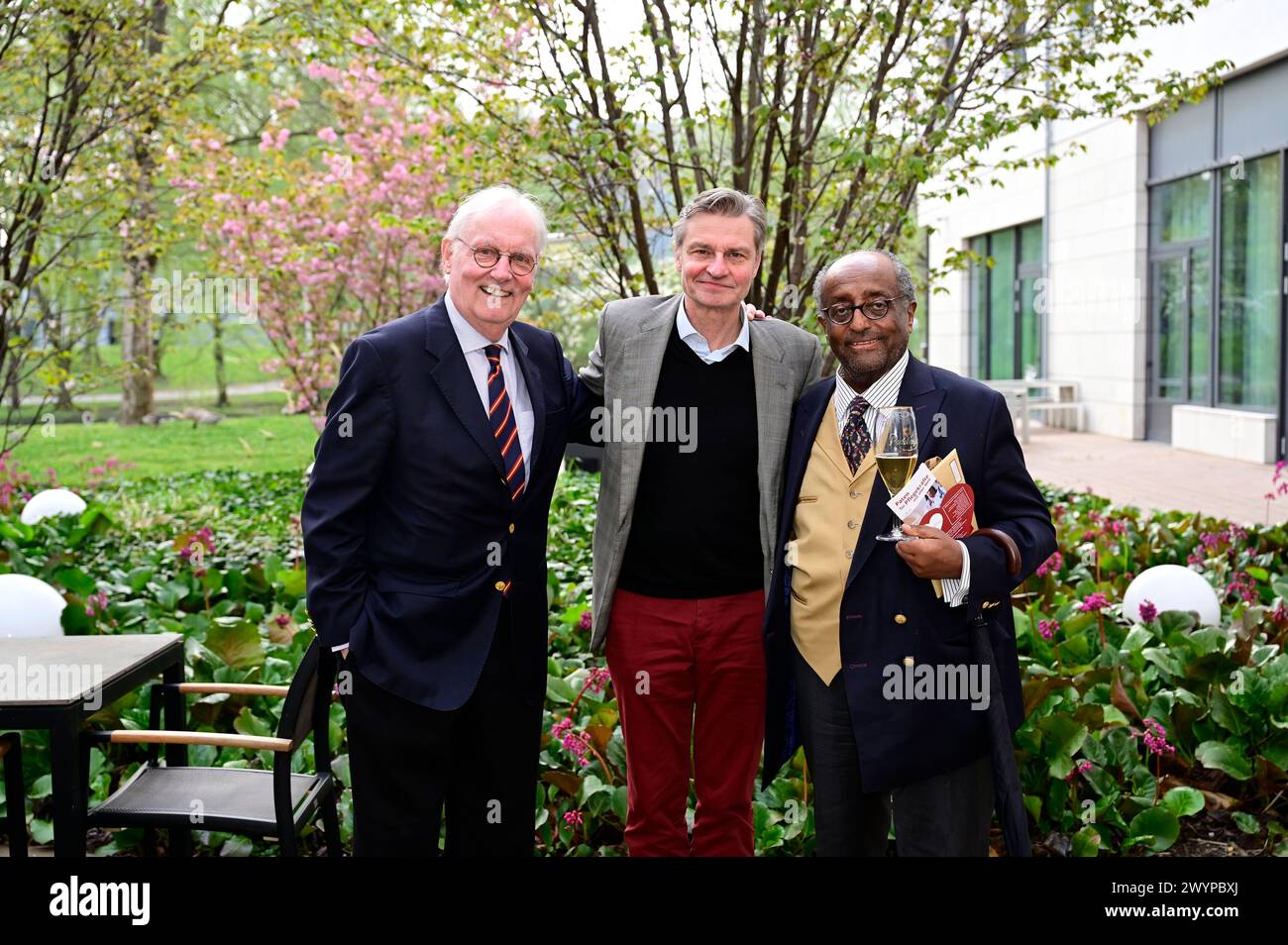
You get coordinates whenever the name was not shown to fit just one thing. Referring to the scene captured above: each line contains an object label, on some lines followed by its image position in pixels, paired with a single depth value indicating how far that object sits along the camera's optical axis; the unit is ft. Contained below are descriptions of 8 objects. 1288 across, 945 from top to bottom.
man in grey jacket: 10.48
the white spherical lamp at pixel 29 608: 15.93
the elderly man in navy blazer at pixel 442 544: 9.51
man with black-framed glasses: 8.99
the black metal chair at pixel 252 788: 10.51
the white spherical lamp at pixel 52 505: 28.81
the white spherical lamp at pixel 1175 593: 17.46
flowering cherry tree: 37.96
